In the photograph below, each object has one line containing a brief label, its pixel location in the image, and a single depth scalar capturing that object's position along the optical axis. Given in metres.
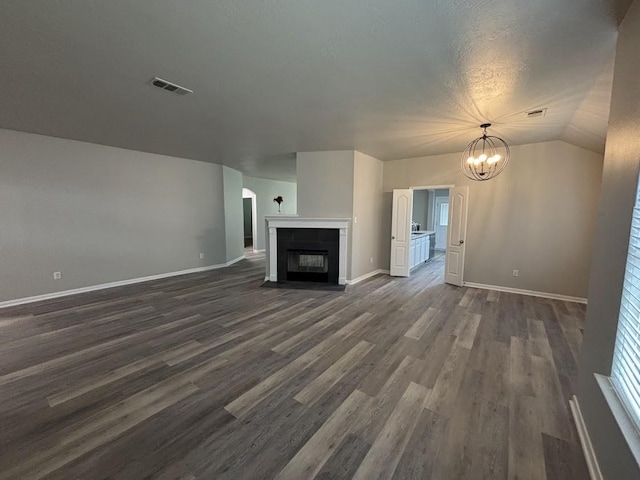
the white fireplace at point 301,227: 5.30
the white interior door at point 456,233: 5.43
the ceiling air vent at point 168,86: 2.52
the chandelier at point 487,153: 4.72
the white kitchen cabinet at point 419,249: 6.95
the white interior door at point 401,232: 6.01
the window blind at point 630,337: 1.25
